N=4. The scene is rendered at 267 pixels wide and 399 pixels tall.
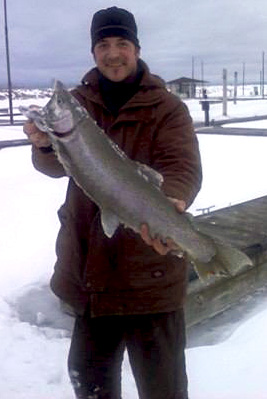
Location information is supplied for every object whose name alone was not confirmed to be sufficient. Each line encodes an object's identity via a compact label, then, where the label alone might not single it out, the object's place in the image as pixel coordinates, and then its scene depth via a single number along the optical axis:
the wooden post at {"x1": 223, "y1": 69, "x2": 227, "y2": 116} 30.39
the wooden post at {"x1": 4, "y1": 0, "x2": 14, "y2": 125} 26.16
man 2.76
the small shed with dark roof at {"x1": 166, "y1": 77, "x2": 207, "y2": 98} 53.28
